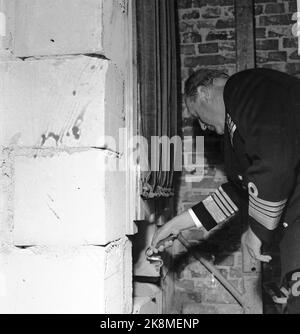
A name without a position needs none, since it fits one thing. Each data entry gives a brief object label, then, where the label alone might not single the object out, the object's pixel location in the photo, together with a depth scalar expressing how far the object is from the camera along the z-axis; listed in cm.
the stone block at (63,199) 153
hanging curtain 192
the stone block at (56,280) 153
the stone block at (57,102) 154
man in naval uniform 165
